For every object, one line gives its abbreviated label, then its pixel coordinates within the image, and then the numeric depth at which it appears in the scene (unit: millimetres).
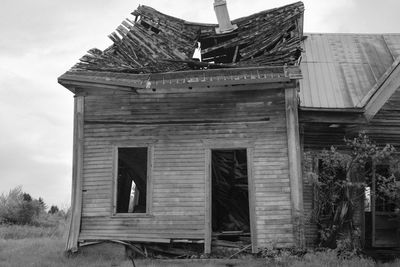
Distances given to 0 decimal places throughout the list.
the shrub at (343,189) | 11102
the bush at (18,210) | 23608
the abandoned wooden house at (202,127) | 11148
